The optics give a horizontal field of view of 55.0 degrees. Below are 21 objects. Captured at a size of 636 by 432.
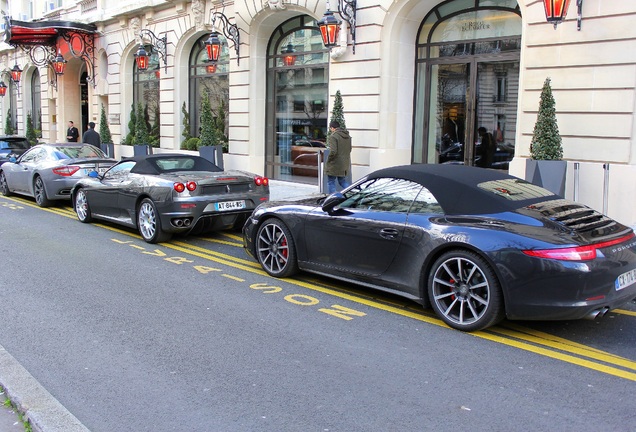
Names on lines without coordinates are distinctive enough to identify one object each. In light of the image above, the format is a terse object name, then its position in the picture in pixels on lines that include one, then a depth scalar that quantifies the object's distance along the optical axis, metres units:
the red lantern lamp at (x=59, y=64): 26.20
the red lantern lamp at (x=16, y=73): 33.12
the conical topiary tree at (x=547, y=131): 10.58
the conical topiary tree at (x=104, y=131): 25.01
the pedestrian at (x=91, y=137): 22.62
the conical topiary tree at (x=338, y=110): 14.73
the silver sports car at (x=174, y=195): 9.27
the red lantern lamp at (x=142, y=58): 21.27
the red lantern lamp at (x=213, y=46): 17.31
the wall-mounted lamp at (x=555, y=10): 10.28
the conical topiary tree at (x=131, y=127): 23.67
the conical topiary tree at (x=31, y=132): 32.22
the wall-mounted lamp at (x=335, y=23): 14.04
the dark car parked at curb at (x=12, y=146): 19.43
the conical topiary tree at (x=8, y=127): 36.16
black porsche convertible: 5.01
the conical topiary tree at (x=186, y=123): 21.48
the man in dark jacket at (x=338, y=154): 12.65
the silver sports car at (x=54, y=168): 13.36
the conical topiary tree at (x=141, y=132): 22.44
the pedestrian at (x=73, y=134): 25.25
